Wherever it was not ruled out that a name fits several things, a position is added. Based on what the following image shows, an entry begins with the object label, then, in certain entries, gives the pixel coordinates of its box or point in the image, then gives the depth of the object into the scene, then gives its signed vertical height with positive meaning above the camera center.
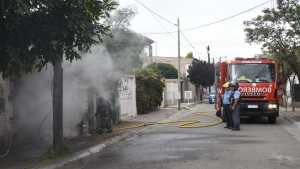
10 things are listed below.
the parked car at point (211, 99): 57.34 +0.35
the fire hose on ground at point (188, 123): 21.64 -0.86
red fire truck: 22.36 +0.77
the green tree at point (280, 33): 24.03 +3.05
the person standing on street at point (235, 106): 19.93 -0.14
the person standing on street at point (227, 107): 20.53 -0.18
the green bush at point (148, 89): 30.14 +0.79
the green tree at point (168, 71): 66.19 +3.89
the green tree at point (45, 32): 10.38 +1.43
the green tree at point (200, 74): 67.00 +3.46
